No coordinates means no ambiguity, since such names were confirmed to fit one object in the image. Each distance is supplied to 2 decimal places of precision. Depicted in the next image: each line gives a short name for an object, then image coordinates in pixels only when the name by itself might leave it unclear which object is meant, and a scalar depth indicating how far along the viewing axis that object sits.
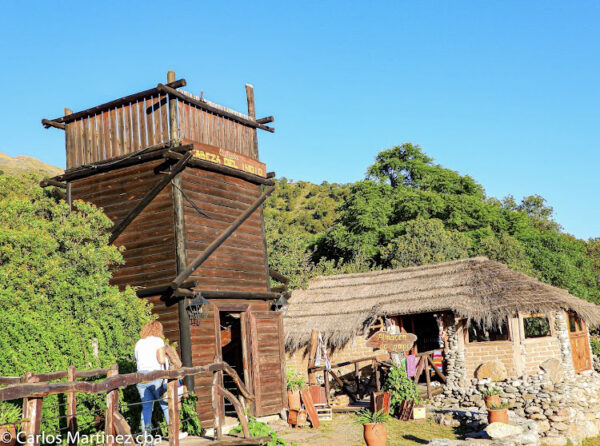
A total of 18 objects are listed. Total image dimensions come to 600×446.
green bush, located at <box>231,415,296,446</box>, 10.52
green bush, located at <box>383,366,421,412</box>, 15.28
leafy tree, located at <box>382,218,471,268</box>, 34.50
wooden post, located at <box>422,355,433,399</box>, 17.80
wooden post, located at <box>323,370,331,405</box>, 16.73
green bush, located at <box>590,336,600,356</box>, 28.00
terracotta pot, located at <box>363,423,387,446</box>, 10.78
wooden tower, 12.90
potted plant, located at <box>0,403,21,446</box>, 7.20
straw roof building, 18.97
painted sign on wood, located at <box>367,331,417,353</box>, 15.51
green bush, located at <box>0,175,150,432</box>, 10.12
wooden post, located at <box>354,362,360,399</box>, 19.90
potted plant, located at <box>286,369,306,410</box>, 14.84
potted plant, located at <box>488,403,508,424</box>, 12.77
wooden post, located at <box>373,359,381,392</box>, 16.23
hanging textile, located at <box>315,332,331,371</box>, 16.80
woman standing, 8.56
